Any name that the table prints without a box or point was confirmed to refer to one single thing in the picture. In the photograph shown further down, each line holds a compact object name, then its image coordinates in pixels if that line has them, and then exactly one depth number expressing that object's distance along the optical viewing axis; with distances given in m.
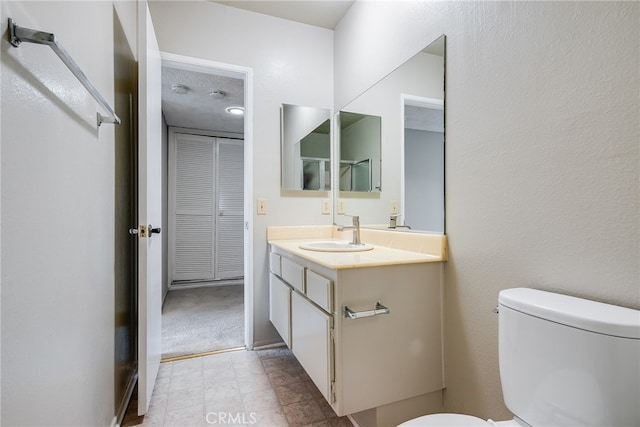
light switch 2.20
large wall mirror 1.39
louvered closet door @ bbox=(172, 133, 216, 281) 4.04
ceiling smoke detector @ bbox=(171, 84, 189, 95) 2.83
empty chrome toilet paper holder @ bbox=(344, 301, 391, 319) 1.15
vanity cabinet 1.18
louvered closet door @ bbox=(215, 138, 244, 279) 4.26
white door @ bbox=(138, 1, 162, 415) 1.46
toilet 0.66
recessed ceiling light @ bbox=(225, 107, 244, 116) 3.36
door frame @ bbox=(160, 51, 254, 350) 2.16
